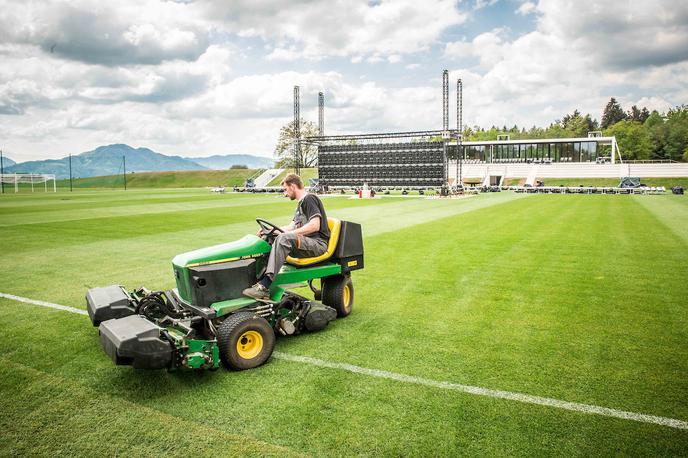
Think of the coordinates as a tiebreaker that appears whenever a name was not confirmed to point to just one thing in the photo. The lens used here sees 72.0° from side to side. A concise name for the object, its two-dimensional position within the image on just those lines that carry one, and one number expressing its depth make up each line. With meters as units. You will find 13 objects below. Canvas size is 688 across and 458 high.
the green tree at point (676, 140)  89.44
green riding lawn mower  4.32
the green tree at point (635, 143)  92.01
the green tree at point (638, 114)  137.75
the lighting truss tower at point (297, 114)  50.79
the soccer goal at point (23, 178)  66.21
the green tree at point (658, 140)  93.25
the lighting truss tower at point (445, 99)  42.62
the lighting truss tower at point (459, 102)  43.81
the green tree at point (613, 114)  139.62
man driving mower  5.46
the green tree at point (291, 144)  97.12
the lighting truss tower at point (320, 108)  55.83
